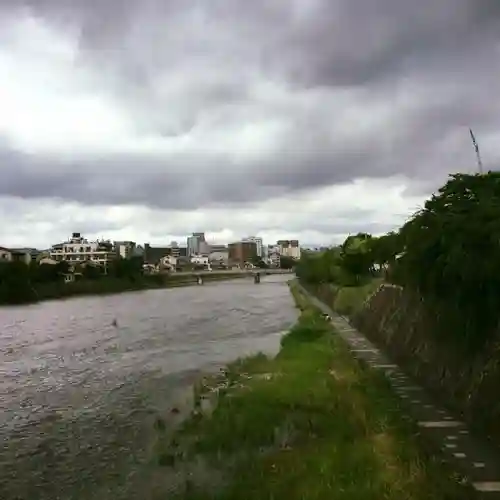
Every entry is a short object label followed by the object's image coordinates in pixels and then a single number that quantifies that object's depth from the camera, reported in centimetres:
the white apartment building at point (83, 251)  13801
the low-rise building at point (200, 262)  18988
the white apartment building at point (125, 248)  16425
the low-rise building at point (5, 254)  10429
